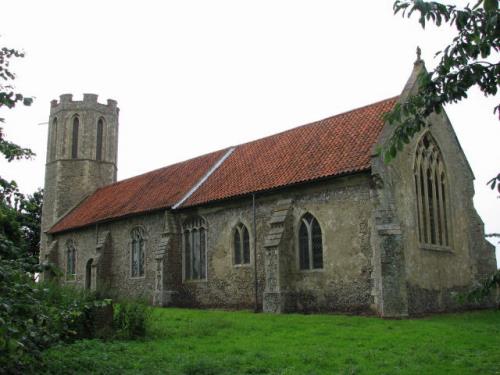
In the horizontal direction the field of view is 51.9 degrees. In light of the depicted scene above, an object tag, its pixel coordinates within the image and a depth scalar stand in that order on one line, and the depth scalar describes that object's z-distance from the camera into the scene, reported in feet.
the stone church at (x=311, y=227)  56.39
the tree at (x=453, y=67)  14.97
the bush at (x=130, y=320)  39.63
